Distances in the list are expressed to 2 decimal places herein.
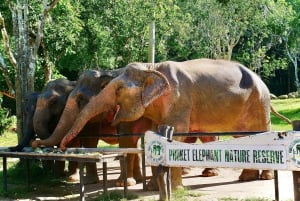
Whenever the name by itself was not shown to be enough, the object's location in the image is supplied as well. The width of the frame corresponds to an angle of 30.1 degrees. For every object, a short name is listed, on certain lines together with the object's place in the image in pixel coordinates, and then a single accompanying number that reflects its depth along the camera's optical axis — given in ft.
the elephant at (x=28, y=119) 39.26
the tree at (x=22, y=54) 44.73
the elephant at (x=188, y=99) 34.06
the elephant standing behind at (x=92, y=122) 36.14
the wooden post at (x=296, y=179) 22.31
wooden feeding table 30.42
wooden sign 22.07
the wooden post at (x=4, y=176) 35.81
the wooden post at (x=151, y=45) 76.69
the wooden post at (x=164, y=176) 26.96
